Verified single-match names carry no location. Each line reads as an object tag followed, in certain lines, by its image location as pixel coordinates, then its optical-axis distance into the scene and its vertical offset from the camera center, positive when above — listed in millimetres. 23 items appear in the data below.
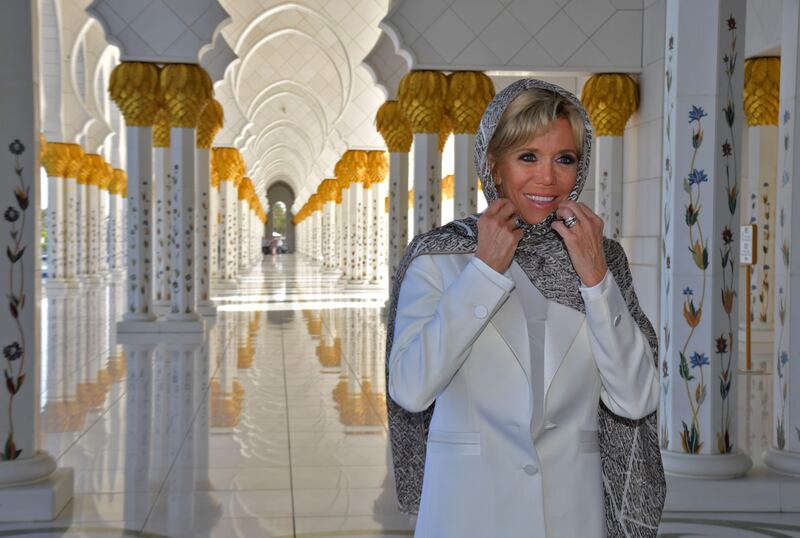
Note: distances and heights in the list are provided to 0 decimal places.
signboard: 6625 +79
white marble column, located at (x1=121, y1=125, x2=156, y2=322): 8875 +259
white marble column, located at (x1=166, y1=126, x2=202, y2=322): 9180 +221
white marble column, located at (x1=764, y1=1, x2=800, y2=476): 3865 -45
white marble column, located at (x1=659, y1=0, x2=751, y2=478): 3650 +83
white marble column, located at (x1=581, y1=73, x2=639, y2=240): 7875 +1042
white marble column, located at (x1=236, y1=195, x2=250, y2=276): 22203 +422
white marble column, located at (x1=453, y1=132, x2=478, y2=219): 8719 +677
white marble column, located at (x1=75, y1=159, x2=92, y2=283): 16500 +533
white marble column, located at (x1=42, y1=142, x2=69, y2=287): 15148 +571
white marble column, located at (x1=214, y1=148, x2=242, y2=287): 15664 +868
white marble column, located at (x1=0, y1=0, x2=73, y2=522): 3410 -28
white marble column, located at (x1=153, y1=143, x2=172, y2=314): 9797 +268
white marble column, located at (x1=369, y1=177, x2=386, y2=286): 16703 +344
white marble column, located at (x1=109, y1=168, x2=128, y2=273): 20469 +819
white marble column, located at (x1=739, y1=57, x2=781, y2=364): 8156 +630
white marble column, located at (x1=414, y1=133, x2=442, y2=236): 9430 +619
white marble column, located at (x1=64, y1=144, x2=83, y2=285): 15906 +363
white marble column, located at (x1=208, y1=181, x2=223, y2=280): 14961 +343
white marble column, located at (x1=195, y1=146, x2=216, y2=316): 10703 +121
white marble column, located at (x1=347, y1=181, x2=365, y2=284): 16922 +335
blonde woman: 1295 -127
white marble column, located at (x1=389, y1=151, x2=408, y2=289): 11336 +551
